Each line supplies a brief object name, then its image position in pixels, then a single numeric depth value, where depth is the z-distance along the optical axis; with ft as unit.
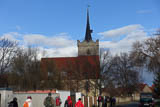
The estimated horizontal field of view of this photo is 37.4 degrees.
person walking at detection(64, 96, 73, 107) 51.38
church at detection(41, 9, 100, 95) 138.10
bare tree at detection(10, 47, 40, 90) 126.21
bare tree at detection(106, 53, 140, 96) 190.92
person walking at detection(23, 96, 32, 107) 38.47
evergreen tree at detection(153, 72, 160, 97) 113.39
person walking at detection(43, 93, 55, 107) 41.73
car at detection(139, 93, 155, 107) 99.35
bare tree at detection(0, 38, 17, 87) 150.82
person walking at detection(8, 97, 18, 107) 41.47
